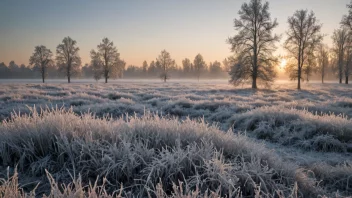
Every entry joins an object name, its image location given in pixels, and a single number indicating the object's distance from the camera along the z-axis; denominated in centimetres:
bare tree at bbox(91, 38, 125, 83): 4809
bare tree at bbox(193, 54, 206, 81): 8838
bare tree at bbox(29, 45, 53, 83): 4938
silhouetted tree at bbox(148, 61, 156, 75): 10929
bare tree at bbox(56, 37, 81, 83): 4828
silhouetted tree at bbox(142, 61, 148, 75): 11412
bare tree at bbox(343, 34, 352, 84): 3805
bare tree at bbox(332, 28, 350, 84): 4160
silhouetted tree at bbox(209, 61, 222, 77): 10844
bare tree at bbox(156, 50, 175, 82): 6606
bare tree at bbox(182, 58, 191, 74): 10766
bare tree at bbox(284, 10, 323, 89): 2608
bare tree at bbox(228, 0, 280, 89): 2458
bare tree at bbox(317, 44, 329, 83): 5209
